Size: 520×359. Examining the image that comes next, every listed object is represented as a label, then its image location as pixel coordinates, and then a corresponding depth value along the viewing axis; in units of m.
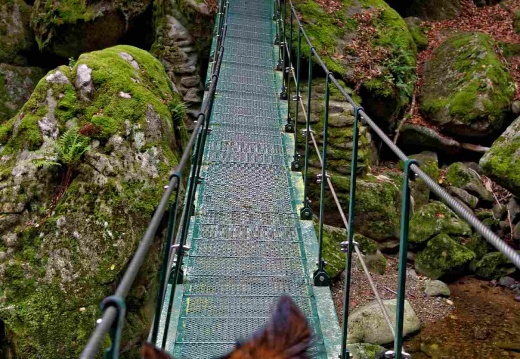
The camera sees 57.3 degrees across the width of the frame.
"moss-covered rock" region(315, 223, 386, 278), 5.51
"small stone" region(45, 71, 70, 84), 5.03
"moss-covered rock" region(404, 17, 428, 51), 10.84
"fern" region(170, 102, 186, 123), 5.49
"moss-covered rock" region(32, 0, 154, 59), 8.50
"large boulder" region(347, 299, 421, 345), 5.27
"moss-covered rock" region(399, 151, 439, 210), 8.09
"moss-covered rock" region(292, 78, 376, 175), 6.95
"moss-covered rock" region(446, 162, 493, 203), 8.45
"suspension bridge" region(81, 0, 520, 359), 1.63
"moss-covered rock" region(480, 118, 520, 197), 6.61
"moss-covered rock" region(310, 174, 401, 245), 6.84
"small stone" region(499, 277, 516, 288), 6.68
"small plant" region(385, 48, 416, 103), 8.41
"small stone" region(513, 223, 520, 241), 7.41
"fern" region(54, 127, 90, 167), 4.48
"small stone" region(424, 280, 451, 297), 6.44
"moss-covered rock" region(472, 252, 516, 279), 6.88
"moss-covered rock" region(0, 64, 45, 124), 8.79
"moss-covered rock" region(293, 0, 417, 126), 8.07
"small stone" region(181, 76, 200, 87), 8.63
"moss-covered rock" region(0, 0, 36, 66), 9.07
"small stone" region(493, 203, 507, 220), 7.97
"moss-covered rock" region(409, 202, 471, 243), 7.39
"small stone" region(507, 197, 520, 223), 7.79
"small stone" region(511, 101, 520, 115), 8.99
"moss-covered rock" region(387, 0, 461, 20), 11.90
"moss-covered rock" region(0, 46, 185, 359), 4.02
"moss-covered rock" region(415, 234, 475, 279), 6.90
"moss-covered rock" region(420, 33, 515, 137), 8.87
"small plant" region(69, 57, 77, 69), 5.64
